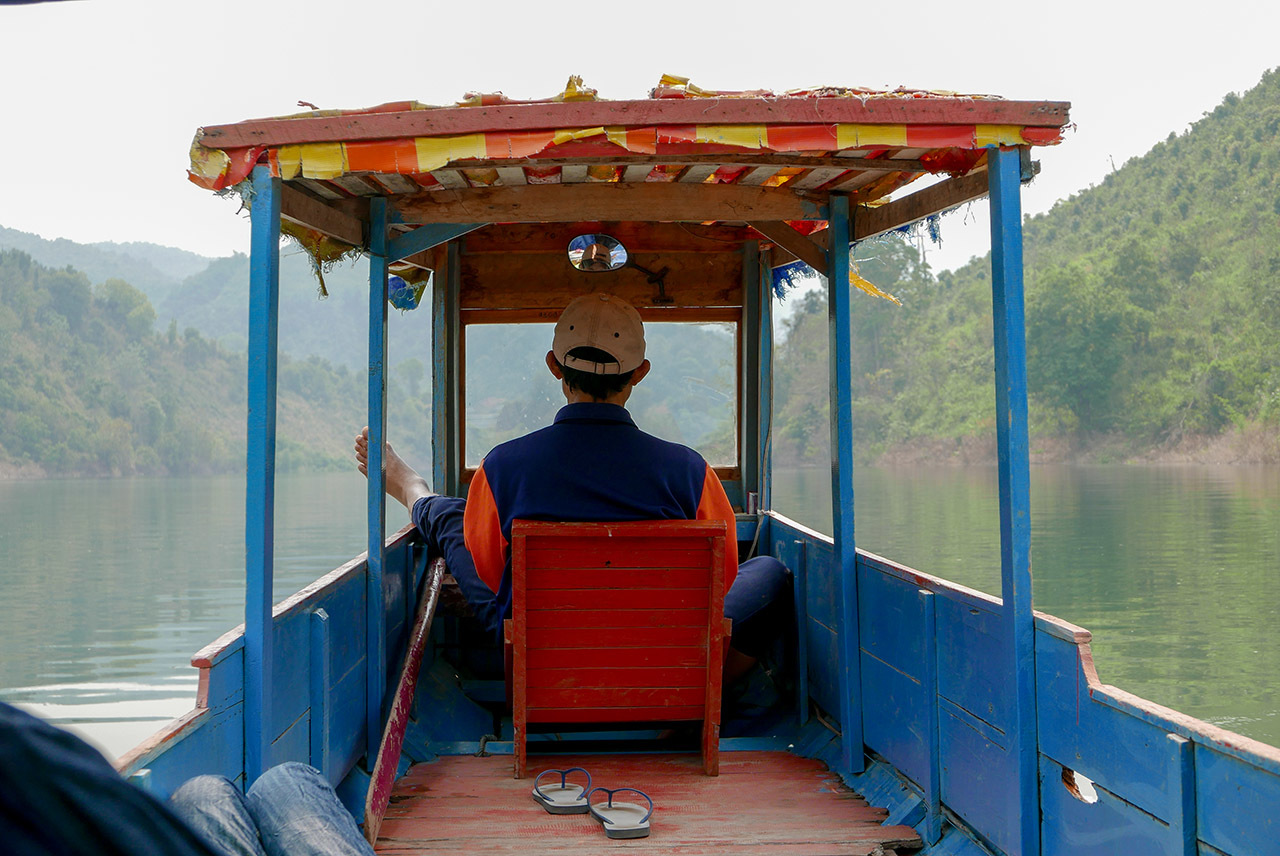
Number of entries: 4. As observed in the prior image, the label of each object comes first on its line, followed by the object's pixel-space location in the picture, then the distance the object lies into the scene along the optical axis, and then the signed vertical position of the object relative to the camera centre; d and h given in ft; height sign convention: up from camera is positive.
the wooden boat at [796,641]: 7.38 -1.48
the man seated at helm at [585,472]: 11.23 -0.04
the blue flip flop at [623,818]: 9.57 -3.19
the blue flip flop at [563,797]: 10.29 -3.20
